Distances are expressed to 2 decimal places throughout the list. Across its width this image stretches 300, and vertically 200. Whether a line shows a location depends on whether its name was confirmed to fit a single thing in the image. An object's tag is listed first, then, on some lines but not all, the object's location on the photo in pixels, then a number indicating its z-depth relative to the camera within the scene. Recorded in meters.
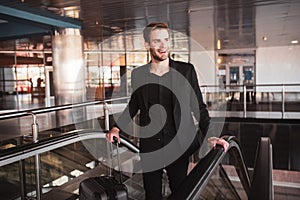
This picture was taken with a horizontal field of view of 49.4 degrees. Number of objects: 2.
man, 2.06
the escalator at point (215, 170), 1.17
